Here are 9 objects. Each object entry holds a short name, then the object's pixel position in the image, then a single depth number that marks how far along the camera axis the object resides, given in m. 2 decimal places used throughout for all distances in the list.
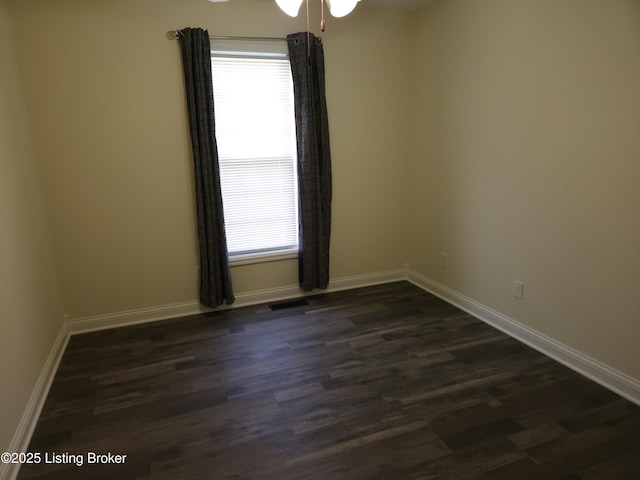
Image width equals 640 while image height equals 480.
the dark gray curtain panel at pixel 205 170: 2.95
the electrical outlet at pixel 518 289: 2.75
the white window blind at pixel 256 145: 3.19
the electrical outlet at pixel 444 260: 3.51
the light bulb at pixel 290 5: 1.72
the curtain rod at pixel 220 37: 2.93
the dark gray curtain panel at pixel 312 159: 3.25
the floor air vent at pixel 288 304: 3.50
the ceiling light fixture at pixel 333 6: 1.73
